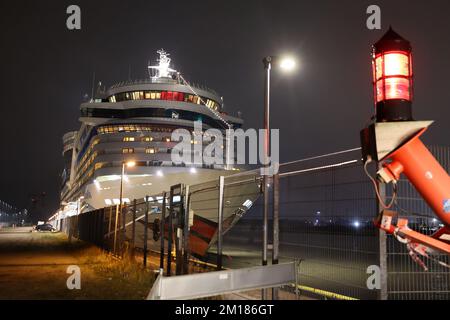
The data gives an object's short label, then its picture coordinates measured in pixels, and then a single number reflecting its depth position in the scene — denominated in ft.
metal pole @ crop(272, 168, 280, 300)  25.07
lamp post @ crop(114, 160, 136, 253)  57.18
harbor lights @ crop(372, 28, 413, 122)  15.11
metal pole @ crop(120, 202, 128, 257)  51.79
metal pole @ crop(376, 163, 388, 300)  18.06
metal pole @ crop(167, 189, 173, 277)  33.59
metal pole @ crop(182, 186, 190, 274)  30.99
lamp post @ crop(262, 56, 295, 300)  26.63
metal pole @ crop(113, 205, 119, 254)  57.16
